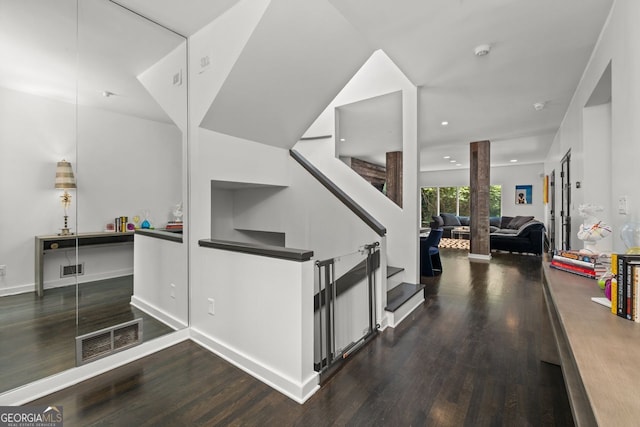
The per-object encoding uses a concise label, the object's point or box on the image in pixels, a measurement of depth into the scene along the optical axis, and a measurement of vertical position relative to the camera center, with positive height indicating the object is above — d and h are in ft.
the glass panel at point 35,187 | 6.25 +0.58
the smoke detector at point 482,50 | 9.90 +5.60
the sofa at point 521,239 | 23.59 -2.31
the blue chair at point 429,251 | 16.63 -2.28
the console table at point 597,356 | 2.53 -1.61
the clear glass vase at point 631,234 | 5.39 -0.42
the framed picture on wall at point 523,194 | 36.14 +2.20
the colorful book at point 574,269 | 6.06 -1.25
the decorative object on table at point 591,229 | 6.32 -0.39
